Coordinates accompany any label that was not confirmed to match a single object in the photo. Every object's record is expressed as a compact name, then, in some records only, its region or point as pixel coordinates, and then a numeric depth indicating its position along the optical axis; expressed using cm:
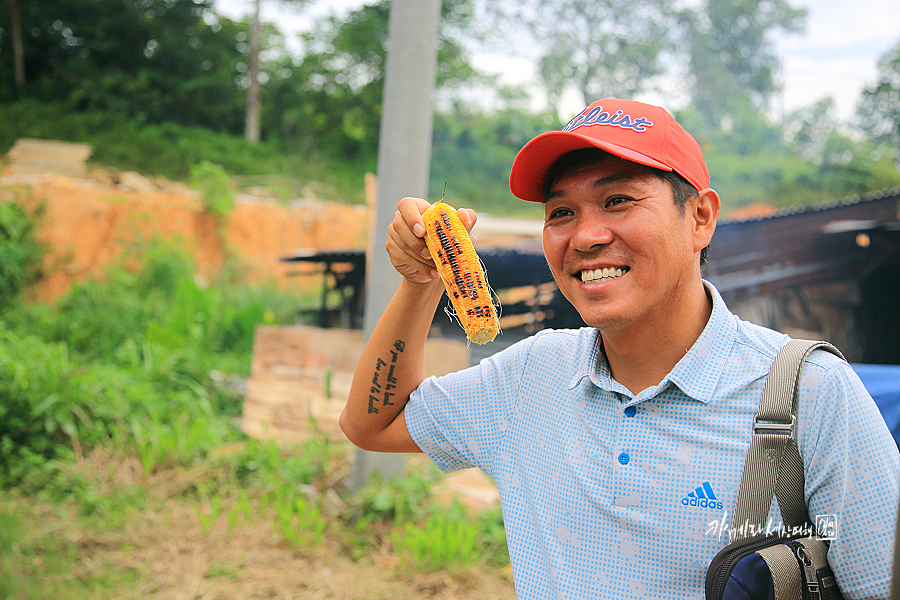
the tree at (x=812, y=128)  1383
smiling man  125
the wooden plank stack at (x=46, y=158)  1823
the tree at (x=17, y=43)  2284
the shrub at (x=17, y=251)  1388
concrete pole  487
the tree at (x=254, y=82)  2541
